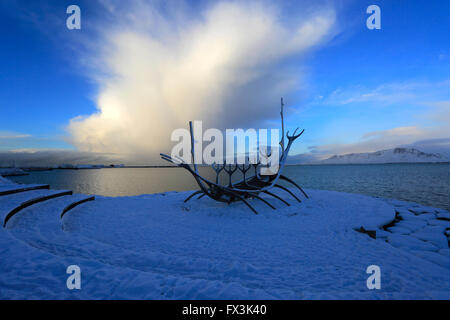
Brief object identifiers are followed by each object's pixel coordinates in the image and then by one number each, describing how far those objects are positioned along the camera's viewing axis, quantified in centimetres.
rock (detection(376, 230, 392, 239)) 553
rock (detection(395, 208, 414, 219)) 796
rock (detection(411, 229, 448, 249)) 516
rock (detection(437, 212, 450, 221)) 778
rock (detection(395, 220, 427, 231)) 652
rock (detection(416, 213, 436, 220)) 774
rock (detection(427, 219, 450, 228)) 678
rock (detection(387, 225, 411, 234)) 603
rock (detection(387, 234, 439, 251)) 482
